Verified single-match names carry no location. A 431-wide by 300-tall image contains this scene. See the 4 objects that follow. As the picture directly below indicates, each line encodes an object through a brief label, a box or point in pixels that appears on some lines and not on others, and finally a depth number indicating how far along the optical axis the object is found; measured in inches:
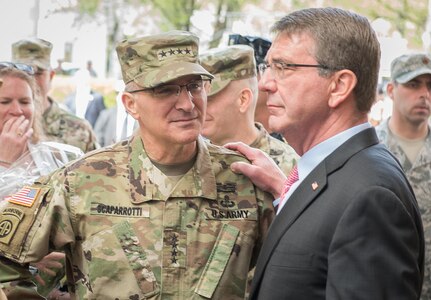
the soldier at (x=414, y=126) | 284.7
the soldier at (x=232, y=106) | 231.9
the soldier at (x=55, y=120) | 309.1
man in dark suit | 123.0
